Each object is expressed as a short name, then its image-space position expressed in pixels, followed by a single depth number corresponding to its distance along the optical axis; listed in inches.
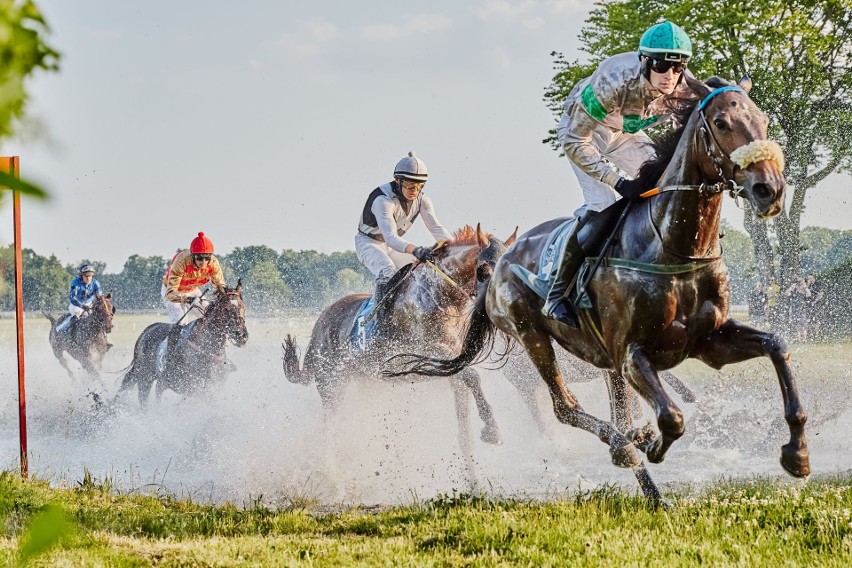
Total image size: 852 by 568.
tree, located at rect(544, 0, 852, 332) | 948.6
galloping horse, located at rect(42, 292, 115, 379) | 700.7
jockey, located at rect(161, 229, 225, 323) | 522.0
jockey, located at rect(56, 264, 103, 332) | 737.0
